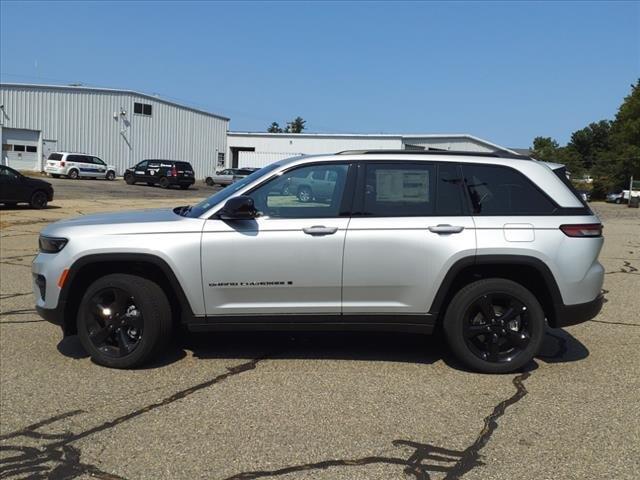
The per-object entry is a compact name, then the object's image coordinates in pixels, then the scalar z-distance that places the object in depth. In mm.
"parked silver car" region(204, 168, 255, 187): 46125
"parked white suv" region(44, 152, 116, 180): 42438
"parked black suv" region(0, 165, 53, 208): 21422
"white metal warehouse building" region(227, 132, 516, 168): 61250
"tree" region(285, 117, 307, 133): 120375
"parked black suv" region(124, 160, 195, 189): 41406
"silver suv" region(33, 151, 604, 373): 4996
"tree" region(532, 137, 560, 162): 107938
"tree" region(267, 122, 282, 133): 125812
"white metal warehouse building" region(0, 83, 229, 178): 46469
